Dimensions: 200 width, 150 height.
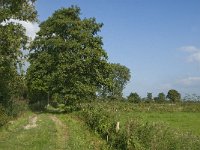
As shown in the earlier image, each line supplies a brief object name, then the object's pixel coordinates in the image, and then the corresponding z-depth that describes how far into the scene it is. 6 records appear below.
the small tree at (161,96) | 61.80
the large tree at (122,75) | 57.29
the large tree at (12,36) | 13.45
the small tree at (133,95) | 59.03
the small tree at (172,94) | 62.26
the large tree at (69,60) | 24.64
